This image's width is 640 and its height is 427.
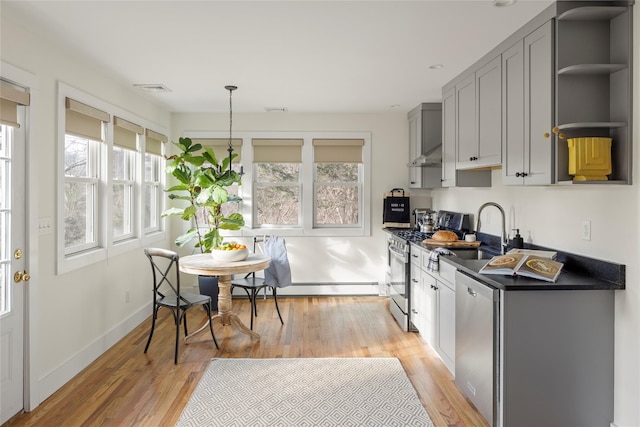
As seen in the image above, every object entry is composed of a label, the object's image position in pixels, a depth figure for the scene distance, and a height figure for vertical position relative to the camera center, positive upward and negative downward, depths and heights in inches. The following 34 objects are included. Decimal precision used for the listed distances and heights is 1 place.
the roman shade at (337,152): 231.5 +30.9
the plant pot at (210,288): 204.5 -37.1
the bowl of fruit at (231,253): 156.7 -15.7
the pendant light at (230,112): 173.2 +48.5
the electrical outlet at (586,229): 102.7 -4.4
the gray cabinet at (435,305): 129.4 -32.0
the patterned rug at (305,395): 107.5 -51.3
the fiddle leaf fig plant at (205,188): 193.6 +9.7
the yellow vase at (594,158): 88.9 +10.9
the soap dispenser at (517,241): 132.1 -9.4
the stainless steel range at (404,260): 174.2 -21.4
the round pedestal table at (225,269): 148.5 -20.6
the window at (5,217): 105.8 -2.0
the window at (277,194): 235.6 +8.6
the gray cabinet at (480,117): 127.5 +29.9
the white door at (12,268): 105.5 -14.7
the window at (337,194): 236.7 +8.7
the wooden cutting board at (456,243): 155.0 -12.1
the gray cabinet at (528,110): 100.1 +25.5
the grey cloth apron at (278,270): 179.2 -24.7
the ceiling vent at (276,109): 217.0 +51.0
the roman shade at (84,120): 132.6 +29.2
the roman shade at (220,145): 229.1 +34.3
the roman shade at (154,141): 195.7 +31.8
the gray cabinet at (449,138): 163.9 +28.2
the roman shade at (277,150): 230.8 +31.8
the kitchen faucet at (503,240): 136.2 -9.5
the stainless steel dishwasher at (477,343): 96.1 -32.0
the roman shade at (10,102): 100.4 +25.8
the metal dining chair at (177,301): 146.0 -32.1
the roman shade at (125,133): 163.8 +30.4
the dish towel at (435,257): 138.6 -15.1
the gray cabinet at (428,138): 205.8 +34.4
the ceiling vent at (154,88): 170.7 +48.9
